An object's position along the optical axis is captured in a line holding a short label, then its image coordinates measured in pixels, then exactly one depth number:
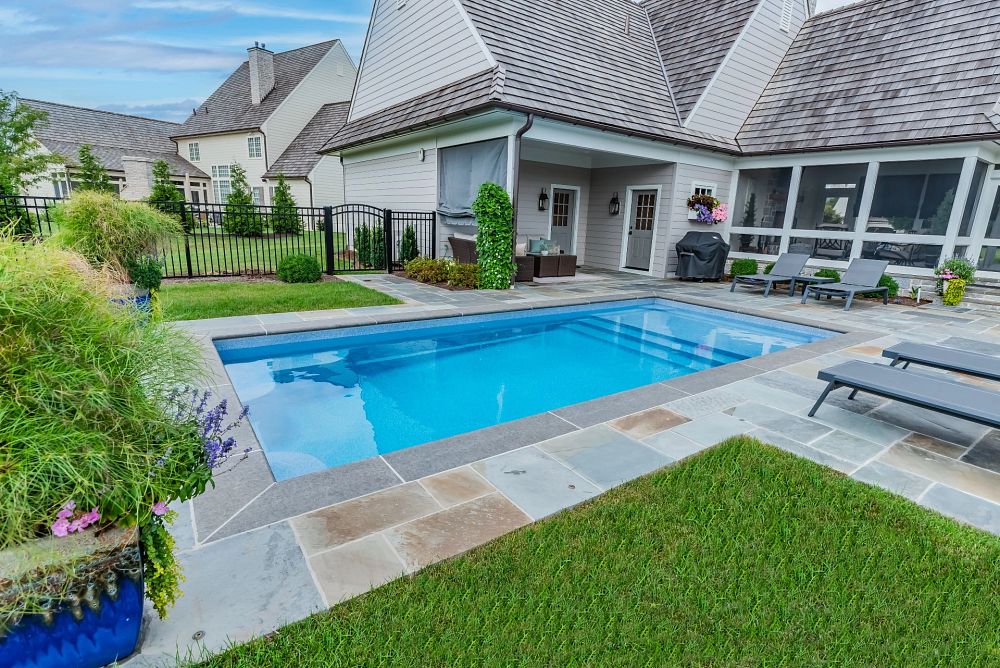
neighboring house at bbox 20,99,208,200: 23.67
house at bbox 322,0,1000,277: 9.04
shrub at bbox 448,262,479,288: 9.16
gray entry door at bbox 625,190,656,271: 12.04
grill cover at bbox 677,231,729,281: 11.19
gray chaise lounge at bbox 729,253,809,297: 9.62
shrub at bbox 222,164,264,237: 16.48
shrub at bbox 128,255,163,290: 5.27
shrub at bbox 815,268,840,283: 9.88
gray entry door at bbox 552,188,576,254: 13.24
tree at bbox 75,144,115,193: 17.33
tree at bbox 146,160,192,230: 17.80
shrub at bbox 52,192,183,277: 4.78
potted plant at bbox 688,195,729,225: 11.43
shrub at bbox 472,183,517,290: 8.53
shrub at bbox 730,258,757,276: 11.03
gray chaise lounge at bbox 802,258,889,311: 8.61
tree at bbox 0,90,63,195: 15.88
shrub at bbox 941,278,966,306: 8.77
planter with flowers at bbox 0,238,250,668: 1.29
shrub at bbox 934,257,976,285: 8.88
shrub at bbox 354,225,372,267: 11.63
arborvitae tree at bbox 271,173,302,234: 18.04
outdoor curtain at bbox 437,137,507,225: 9.03
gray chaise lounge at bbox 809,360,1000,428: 3.10
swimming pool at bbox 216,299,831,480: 4.17
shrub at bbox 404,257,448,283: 9.70
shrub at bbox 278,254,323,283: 8.89
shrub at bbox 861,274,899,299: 9.41
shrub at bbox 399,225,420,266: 11.15
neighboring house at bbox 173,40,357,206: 23.47
